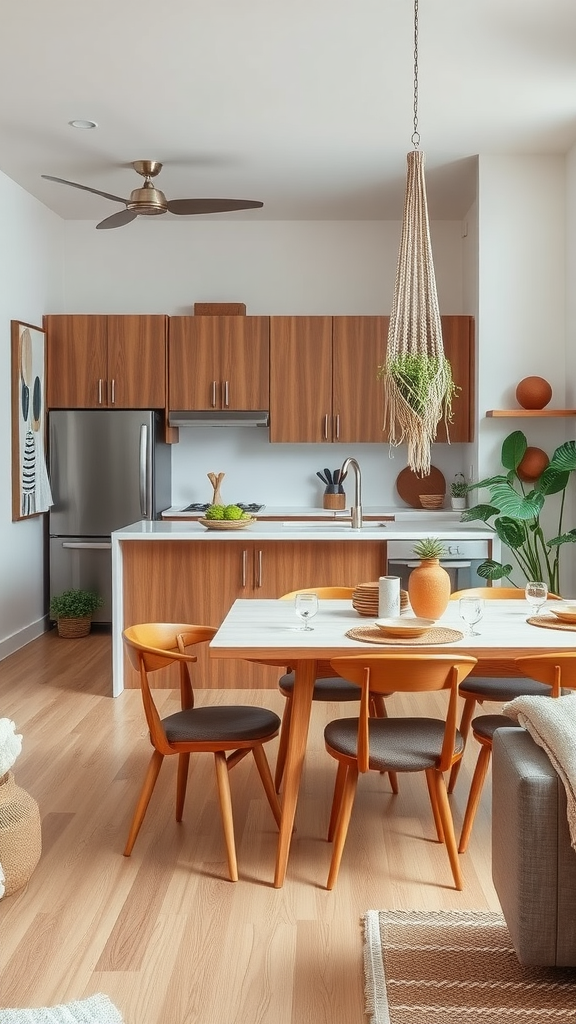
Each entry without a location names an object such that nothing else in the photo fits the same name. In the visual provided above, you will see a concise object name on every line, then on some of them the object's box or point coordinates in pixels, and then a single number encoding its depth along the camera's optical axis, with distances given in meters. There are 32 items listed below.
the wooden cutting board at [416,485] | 7.08
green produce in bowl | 5.16
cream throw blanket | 2.08
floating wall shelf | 5.51
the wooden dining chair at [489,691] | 3.40
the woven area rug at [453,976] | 2.16
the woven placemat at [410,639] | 2.92
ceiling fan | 5.19
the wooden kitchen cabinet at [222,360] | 6.70
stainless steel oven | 5.20
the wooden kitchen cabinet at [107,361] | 6.72
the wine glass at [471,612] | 3.08
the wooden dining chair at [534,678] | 2.78
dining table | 2.83
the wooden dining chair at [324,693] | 3.52
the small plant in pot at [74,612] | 6.56
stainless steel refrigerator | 6.70
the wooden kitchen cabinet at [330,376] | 6.66
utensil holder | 6.99
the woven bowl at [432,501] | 6.93
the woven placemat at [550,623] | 3.13
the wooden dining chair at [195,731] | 2.96
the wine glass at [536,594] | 3.39
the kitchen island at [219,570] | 5.10
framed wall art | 6.12
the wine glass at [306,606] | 3.08
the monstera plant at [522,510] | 5.11
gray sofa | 2.11
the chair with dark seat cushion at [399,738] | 2.67
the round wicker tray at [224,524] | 5.10
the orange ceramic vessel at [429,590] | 3.23
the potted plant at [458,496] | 6.62
